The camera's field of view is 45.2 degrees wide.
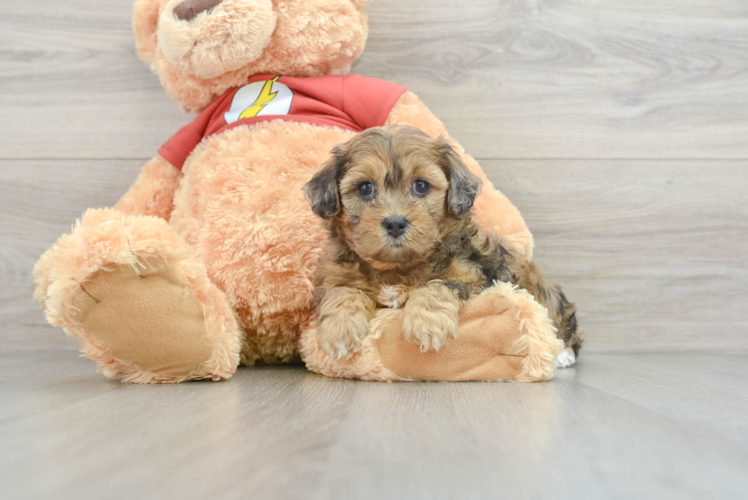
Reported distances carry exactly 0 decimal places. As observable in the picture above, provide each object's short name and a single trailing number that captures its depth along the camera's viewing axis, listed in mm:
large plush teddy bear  635
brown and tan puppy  641
